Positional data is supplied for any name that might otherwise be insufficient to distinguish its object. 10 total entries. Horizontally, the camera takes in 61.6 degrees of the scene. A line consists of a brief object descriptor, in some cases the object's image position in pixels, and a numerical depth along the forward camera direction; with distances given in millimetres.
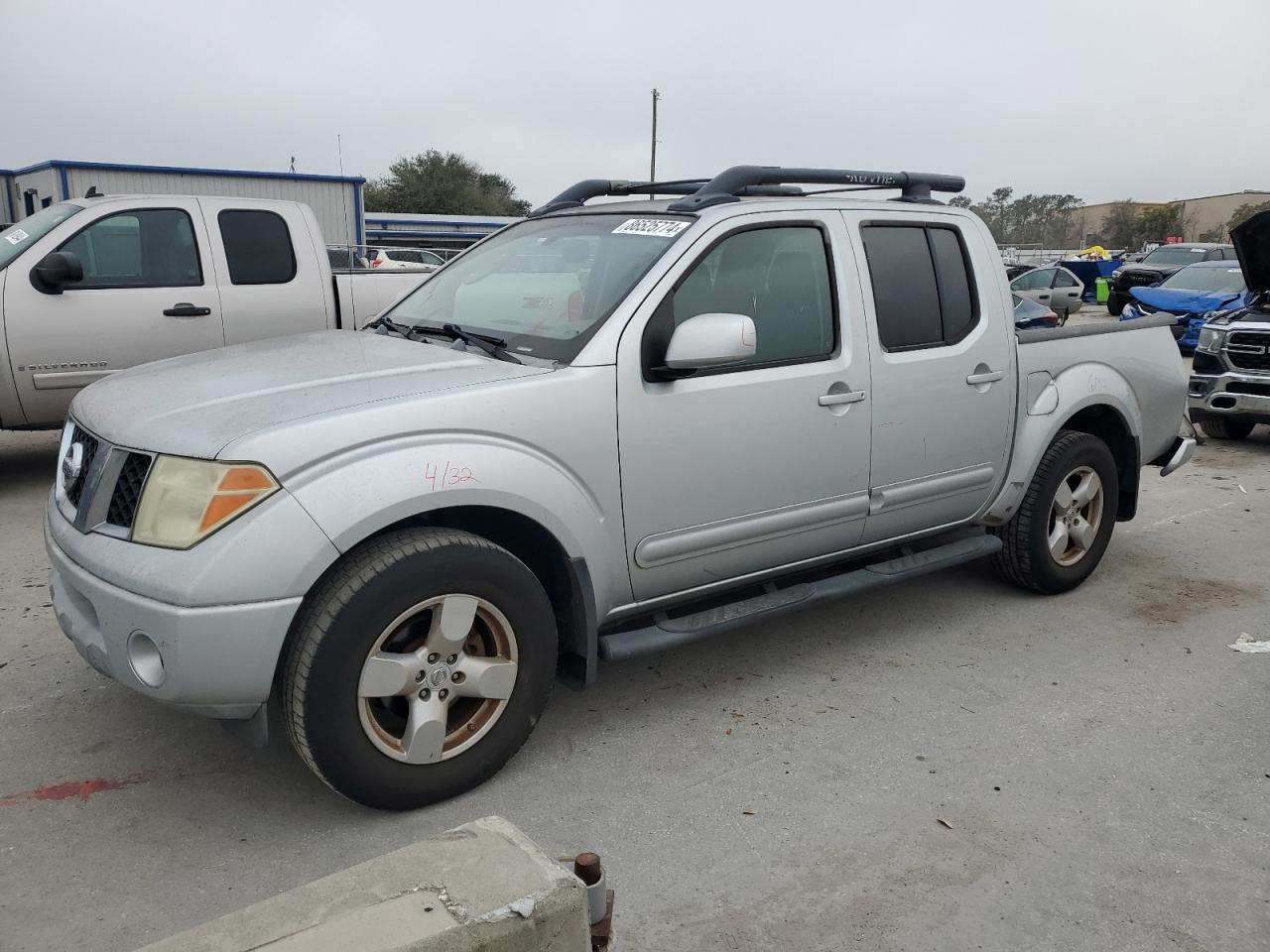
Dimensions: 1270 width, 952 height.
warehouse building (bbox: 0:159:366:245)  21469
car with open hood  9125
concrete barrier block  1917
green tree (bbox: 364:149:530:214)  59156
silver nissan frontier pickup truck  2830
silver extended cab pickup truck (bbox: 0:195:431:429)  6742
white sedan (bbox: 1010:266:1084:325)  22638
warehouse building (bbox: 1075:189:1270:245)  74062
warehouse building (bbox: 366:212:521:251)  40375
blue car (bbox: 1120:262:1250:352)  15727
